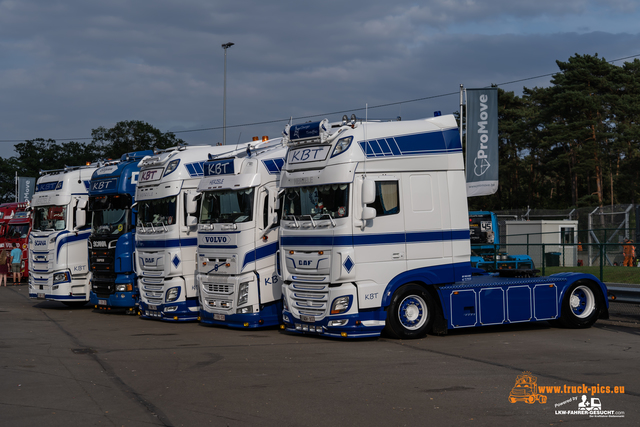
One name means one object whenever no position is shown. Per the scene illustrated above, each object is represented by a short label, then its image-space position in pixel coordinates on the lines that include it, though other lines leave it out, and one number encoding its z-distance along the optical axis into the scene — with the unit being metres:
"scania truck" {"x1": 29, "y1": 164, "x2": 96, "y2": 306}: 18.86
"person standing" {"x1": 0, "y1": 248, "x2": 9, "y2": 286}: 29.41
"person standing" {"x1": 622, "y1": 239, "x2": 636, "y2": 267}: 25.41
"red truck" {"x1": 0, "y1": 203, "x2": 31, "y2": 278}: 31.25
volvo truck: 13.62
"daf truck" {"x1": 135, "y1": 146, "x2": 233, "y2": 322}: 15.45
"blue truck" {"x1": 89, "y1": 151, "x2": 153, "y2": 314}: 17.27
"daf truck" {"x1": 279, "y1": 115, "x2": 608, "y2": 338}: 11.88
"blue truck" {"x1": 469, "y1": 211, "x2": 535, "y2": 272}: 23.68
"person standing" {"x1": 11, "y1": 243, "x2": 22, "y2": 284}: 30.52
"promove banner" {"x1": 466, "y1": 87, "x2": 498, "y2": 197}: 19.33
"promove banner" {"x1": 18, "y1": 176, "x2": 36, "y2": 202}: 49.13
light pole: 35.91
